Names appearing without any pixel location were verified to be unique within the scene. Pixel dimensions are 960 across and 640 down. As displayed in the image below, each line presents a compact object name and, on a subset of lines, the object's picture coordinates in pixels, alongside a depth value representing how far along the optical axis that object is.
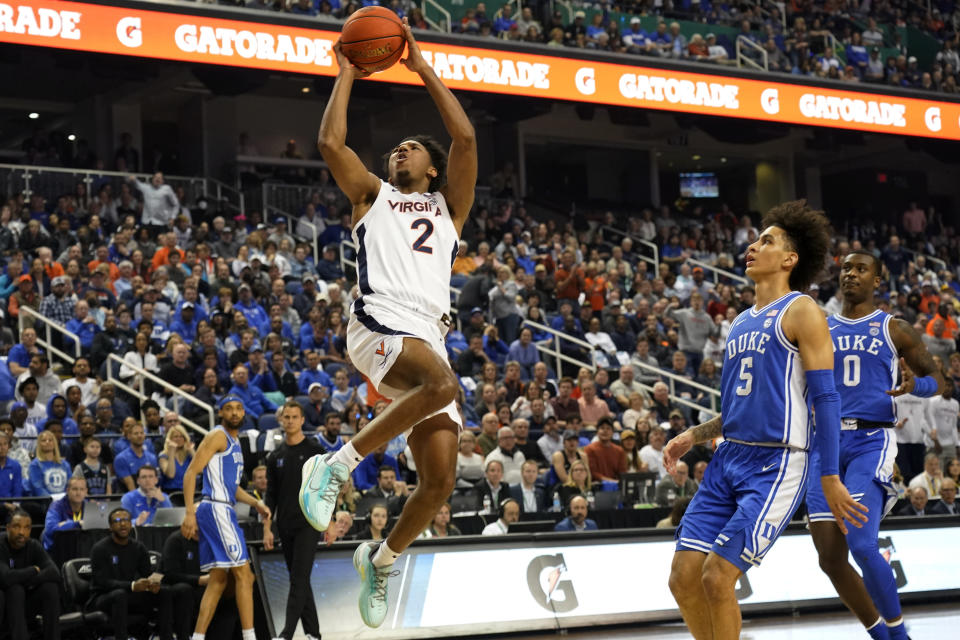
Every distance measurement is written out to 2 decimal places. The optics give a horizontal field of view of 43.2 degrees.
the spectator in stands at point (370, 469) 13.01
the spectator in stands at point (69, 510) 11.16
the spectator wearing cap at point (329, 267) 18.94
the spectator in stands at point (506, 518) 11.78
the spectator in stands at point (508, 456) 13.48
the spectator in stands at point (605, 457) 13.95
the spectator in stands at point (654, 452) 14.38
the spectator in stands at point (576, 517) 12.07
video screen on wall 32.47
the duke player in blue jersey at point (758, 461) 5.17
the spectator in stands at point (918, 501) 13.36
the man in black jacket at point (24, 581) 9.72
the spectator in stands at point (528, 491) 13.04
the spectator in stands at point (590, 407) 15.69
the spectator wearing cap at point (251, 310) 16.16
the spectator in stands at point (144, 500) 11.56
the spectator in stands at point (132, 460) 12.29
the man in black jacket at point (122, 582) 10.14
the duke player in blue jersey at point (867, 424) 6.52
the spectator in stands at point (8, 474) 11.58
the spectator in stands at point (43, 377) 13.59
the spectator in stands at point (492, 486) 12.78
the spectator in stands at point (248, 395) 14.12
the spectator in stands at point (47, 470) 11.90
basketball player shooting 5.23
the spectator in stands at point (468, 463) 13.23
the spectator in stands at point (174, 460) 12.34
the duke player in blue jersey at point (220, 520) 9.78
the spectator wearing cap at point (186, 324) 15.47
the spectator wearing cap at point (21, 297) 15.40
